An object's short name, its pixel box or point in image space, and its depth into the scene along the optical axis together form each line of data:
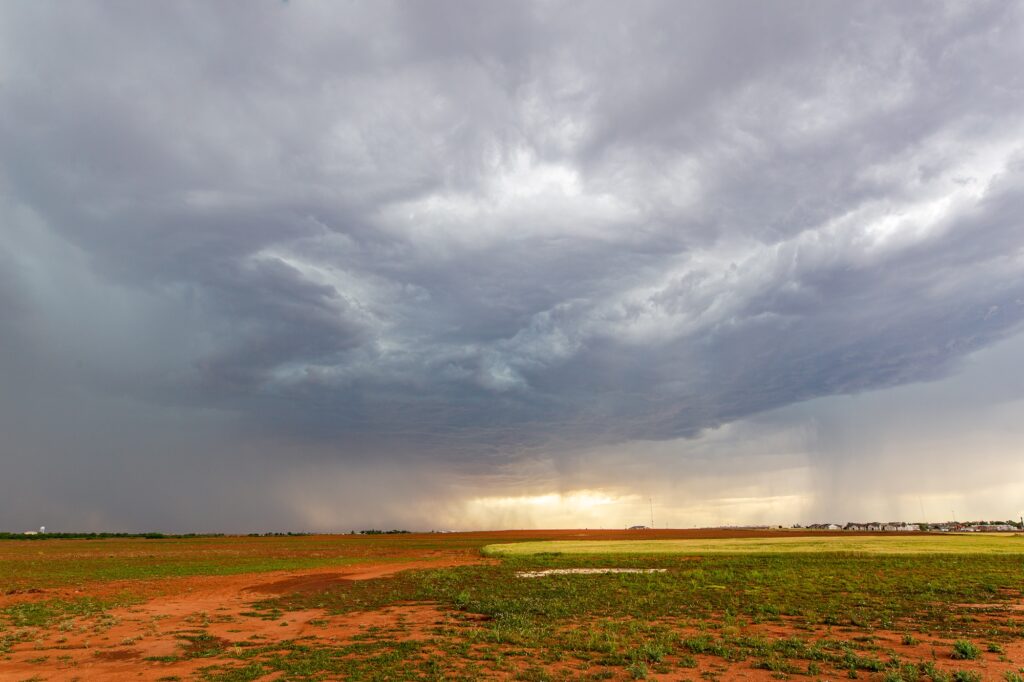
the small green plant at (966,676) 16.59
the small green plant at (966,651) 19.31
